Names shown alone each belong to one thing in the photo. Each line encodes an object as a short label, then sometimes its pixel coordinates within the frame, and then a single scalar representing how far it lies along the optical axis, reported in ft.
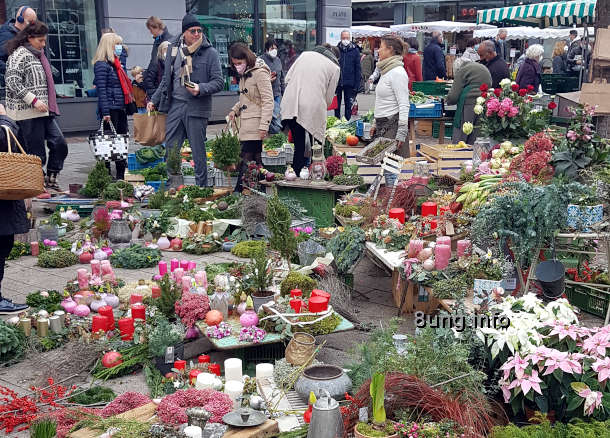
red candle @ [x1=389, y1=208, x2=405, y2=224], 21.61
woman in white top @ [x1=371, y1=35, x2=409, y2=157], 27.61
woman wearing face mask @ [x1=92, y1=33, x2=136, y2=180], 34.58
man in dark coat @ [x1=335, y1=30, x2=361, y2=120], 51.83
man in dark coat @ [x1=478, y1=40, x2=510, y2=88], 37.17
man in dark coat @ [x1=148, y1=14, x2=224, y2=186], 30.94
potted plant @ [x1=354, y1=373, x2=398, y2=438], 11.75
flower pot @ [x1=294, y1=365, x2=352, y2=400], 13.75
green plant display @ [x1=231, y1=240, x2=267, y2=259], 24.84
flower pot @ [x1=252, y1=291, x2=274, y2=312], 17.52
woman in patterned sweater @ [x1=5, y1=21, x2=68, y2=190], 27.78
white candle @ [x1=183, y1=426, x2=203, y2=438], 12.29
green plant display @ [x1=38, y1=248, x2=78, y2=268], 24.11
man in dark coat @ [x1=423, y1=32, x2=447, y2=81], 54.95
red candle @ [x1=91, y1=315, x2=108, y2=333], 17.74
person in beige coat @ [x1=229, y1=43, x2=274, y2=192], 30.12
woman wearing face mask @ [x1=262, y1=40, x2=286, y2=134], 42.62
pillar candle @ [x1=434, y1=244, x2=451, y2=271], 17.99
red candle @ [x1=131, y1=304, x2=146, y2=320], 17.94
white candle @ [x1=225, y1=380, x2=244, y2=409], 14.14
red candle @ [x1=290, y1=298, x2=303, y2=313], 16.76
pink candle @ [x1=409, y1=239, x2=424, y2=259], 18.78
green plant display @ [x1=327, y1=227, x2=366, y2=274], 20.77
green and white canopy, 55.67
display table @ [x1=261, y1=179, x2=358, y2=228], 27.43
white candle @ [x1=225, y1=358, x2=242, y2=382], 14.88
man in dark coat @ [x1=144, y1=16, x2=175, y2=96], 36.68
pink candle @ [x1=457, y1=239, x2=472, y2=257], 18.20
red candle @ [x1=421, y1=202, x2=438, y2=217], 21.48
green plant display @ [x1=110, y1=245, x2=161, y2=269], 24.20
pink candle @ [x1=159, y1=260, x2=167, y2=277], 21.23
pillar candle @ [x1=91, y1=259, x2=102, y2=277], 21.40
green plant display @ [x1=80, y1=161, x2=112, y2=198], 29.86
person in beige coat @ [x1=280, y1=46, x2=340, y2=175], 30.81
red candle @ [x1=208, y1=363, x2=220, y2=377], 15.55
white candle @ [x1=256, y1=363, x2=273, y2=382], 14.93
